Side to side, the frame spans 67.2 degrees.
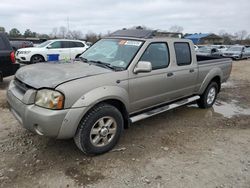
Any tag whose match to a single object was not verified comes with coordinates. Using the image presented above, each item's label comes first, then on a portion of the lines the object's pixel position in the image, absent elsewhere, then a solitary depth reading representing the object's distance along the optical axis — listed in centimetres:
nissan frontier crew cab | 240
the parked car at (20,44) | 1560
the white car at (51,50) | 1010
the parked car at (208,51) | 1773
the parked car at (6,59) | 561
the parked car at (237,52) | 1817
